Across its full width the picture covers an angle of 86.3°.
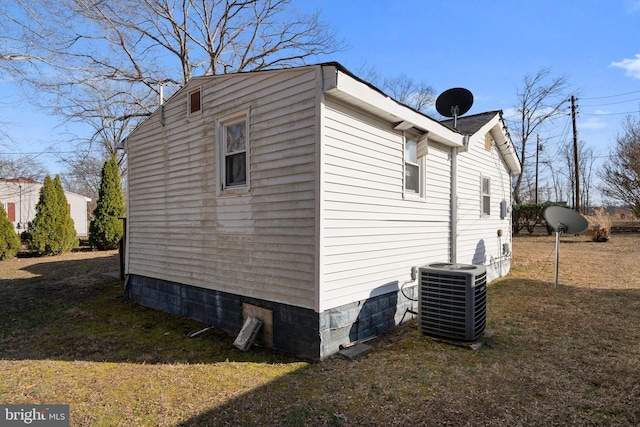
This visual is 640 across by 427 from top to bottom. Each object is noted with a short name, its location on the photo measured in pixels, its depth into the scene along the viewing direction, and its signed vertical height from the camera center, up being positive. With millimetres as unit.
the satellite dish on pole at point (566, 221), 8070 -109
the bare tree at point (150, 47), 13266 +8053
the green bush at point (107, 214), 15570 +124
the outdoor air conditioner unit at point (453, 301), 4480 -1154
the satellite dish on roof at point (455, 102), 8047 +2774
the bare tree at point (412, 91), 27172 +10138
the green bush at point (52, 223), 14123 -275
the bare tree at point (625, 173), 20642 +2776
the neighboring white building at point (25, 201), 24406 +1167
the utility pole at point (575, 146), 21938 +4688
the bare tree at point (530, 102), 26391 +9400
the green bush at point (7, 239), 13297 -884
